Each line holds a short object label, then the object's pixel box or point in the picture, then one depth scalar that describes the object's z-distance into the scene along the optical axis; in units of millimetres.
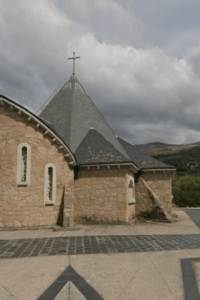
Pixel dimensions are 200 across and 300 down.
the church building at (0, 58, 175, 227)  12164
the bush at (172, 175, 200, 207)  38438
